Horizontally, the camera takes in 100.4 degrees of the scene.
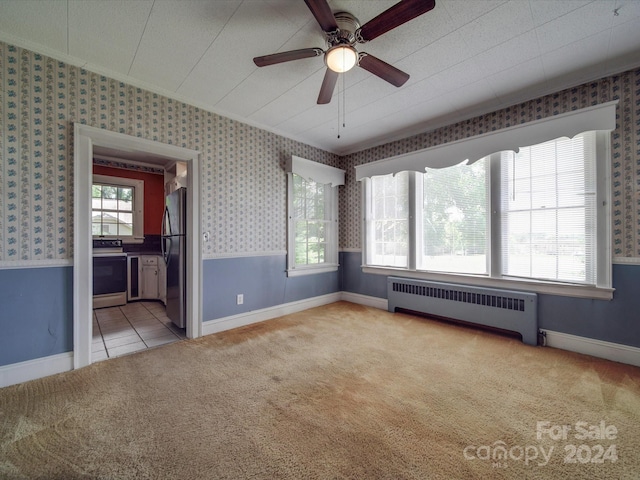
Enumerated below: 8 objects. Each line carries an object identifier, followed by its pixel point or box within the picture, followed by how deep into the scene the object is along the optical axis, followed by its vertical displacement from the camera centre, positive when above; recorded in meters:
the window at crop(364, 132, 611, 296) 2.46 +0.27
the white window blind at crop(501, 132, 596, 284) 2.47 +0.29
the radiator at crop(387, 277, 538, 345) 2.72 -0.75
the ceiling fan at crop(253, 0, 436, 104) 1.41 +1.22
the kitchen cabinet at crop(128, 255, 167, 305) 4.67 -0.67
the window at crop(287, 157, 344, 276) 3.84 +0.37
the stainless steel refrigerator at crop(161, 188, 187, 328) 3.01 -0.14
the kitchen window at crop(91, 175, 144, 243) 4.63 +0.59
